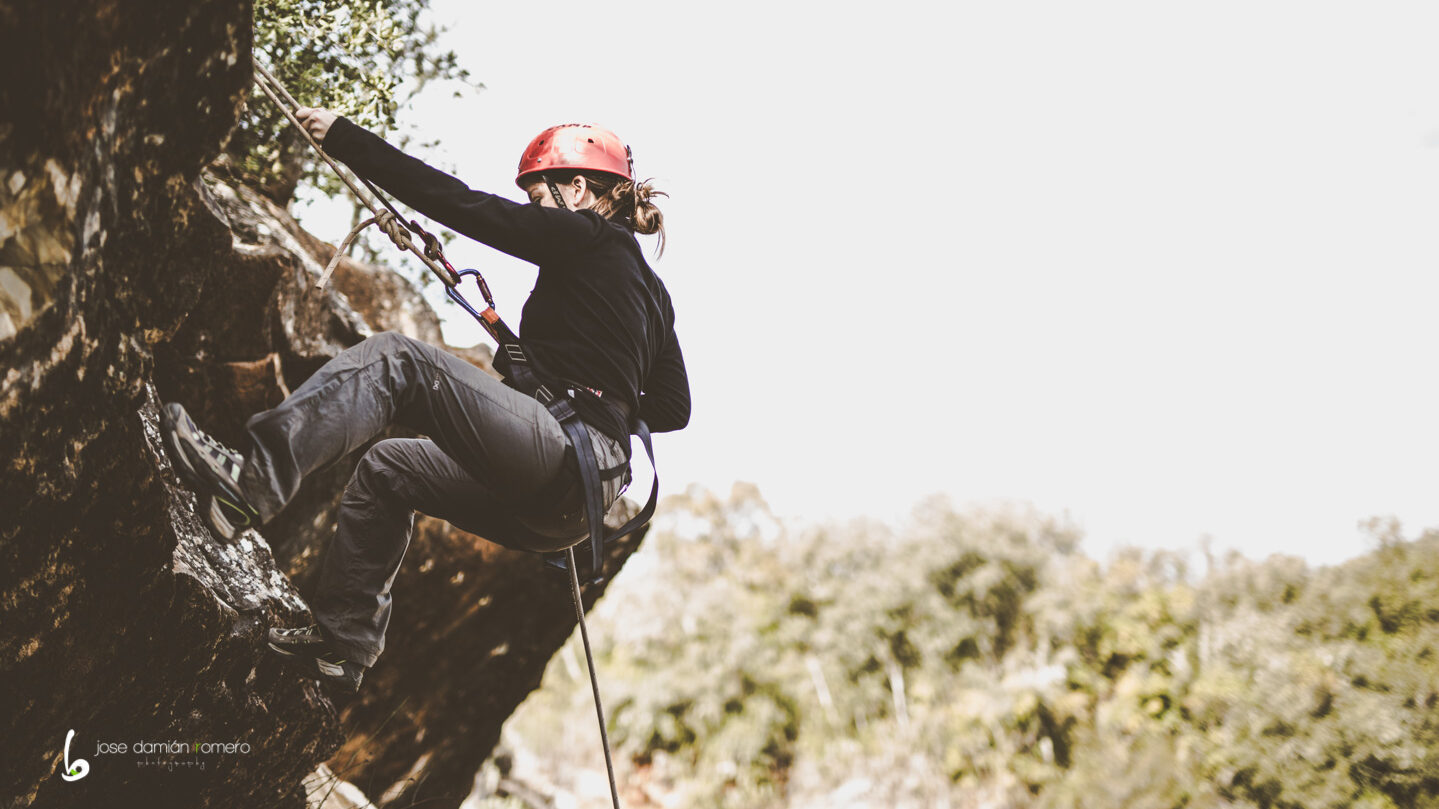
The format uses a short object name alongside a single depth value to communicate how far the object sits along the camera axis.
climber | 2.50
